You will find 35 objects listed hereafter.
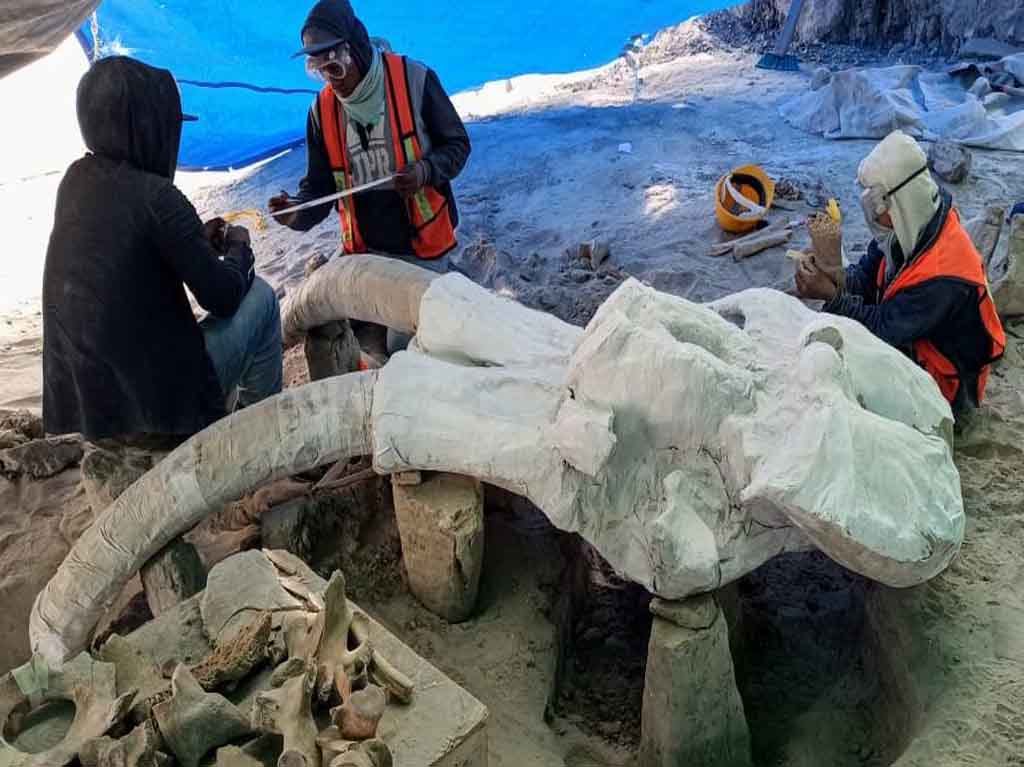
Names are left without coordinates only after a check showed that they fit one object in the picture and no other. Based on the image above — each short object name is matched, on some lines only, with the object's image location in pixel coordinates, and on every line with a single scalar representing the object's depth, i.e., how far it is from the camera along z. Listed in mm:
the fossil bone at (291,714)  1752
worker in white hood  2941
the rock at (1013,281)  3641
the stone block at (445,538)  2676
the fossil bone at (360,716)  1779
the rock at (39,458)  3754
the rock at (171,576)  2777
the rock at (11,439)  3964
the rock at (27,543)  3109
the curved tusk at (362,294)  3324
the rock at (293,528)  3025
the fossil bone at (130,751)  1716
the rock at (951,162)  6180
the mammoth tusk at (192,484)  2660
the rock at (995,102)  7738
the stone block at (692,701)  2297
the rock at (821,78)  8617
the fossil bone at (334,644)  1916
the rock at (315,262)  5304
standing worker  3525
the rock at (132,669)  1997
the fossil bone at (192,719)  1743
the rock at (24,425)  4090
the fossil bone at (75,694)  1852
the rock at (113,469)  3043
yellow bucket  5801
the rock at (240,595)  2225
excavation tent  7457
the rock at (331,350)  3863
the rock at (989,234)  3936
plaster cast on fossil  2154
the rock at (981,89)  7994
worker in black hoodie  2631
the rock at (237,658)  1985
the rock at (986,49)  9133
